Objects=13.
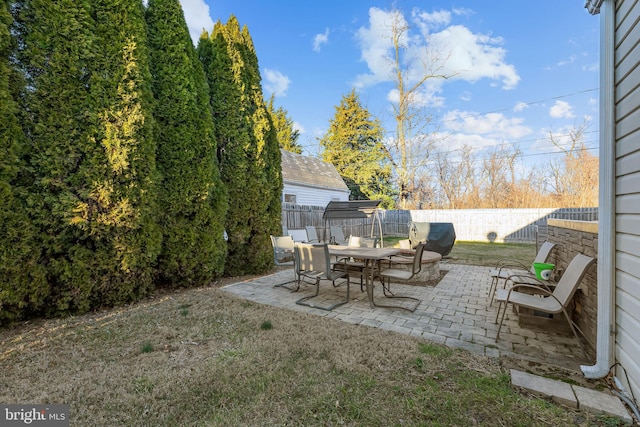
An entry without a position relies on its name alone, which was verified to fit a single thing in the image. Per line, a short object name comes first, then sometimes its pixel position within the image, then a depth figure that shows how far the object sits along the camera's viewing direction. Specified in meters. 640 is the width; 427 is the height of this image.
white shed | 13.07
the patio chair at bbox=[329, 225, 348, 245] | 8.81
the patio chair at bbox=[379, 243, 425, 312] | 4.02
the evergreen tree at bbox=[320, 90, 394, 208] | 20.73
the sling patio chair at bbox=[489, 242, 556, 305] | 3.77
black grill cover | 8.09
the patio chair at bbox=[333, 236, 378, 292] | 5.02
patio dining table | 4.18
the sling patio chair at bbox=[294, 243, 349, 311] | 4.18
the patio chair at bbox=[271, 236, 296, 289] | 5.89
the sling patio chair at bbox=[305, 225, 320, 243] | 8.89
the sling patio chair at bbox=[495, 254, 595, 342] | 2.61
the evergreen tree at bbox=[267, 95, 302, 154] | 23.20
